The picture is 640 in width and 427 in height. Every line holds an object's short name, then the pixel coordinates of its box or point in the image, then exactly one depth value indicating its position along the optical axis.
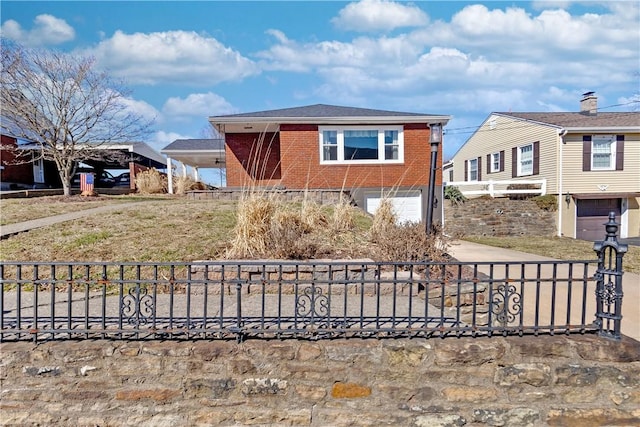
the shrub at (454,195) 17.12
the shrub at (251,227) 5.00
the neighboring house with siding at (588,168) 17.28
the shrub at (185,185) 17.14
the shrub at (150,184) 18.44
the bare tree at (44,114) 12.27
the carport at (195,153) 18.22
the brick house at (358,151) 14.34
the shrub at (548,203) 17.11
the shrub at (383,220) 5.60
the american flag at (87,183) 14.62
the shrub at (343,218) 6.12
